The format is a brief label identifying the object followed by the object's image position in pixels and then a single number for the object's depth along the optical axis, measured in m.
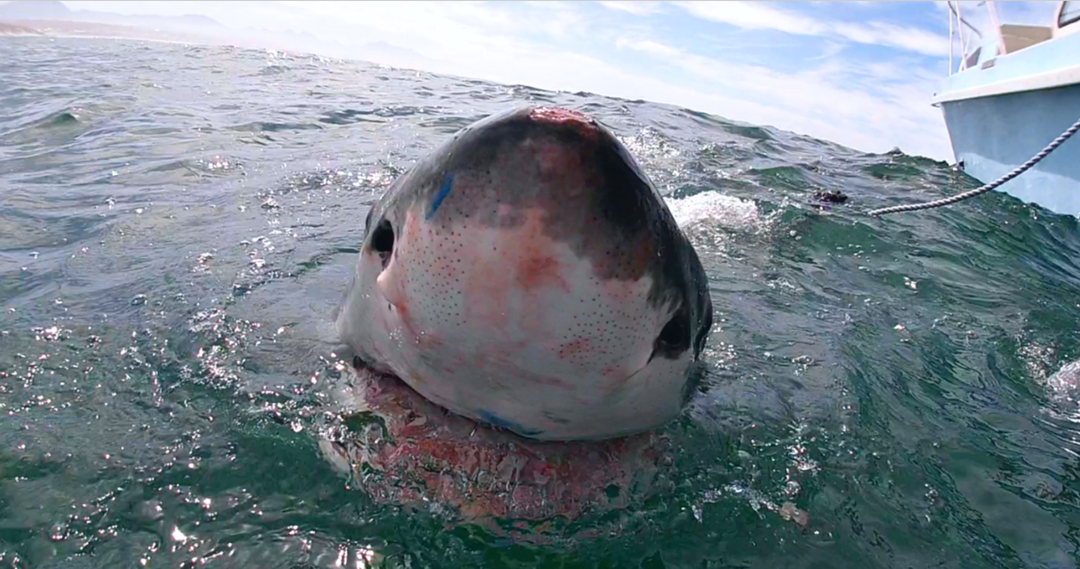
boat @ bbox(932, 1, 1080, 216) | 7.27
